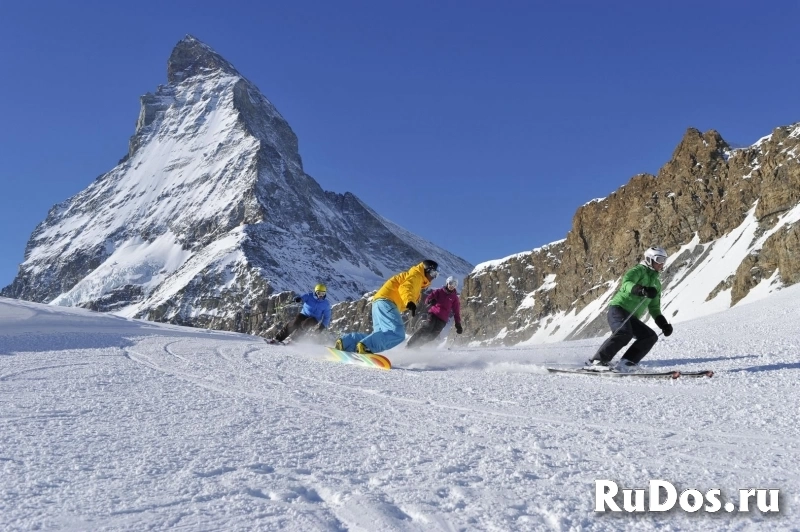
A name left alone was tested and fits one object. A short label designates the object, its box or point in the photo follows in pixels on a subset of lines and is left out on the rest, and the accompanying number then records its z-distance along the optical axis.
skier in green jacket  8.42
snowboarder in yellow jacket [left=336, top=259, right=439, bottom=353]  10.07
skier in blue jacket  16.67
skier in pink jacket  13.65
